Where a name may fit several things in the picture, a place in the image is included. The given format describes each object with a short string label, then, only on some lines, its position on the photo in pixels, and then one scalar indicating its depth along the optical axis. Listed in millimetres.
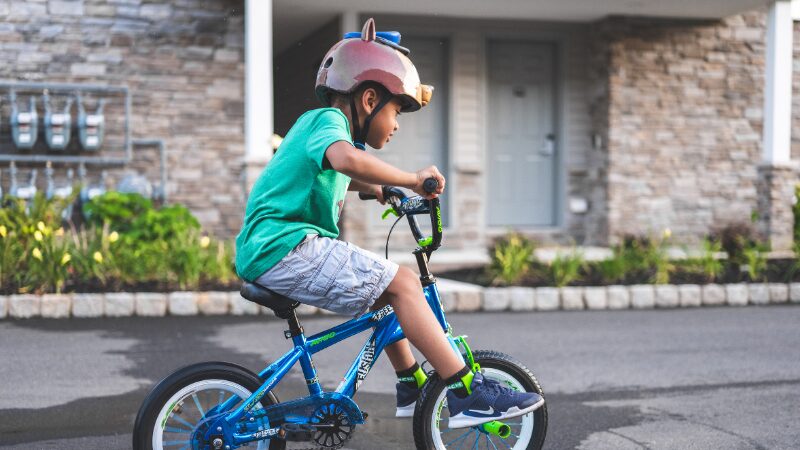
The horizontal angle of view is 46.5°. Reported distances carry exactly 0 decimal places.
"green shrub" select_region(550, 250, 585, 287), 8961
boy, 3162
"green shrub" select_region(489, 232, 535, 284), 9008
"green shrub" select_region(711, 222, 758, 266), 9734
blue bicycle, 3188
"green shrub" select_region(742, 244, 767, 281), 9445
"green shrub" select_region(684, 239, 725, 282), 9406
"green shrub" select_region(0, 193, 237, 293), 8008
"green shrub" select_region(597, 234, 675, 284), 9164
